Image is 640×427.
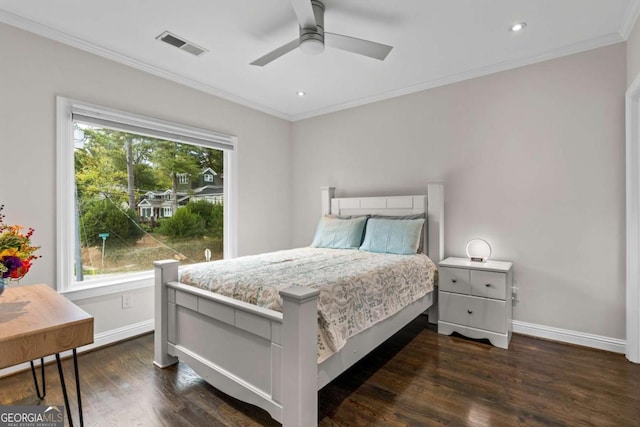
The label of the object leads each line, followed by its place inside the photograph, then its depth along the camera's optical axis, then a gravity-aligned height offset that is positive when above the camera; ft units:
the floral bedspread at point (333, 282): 5.90 -1.57
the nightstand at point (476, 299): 8.96 -2.64
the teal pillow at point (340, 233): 11.66 -0.87
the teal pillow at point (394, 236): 10.44 -0.89
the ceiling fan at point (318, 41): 6.66 +3.84
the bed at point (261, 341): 5.09 -2.60
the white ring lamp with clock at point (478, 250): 10.23 -1.30
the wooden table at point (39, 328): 3.72 -1.45
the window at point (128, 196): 8.66 +0.48
